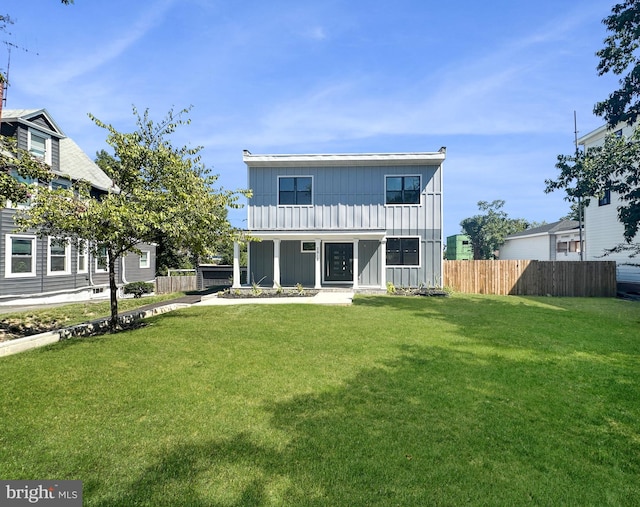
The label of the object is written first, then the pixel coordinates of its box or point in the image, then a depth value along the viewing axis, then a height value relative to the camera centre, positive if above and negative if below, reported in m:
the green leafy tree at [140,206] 7.70 +1.27
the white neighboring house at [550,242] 29.38 +1.38
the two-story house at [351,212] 17.83 +2.37
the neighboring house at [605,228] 19.95 +1.80
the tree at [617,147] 14.22 +4.81
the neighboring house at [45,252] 15.64 +0.29
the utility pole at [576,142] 24.29 +8.21
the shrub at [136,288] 20.22 -1.82
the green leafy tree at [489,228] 47.28 +4.21
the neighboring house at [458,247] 41.78 +1.16
